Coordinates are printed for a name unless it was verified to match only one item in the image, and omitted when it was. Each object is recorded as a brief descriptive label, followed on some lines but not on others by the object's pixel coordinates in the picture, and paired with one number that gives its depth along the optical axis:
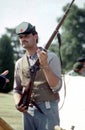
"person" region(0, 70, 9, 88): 4.29
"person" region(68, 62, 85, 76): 9.55
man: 4.52
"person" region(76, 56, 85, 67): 9.88
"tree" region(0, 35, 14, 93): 40.97
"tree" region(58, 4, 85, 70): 69.38
